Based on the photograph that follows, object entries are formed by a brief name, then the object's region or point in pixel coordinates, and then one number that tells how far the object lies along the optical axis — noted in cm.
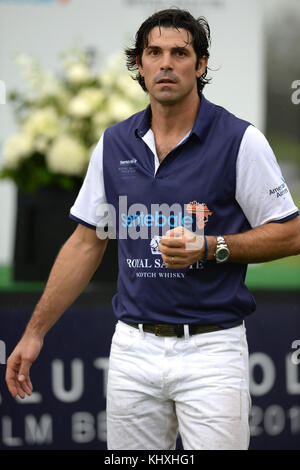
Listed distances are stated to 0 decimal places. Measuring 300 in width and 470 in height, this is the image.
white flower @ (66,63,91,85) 695
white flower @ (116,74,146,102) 693
